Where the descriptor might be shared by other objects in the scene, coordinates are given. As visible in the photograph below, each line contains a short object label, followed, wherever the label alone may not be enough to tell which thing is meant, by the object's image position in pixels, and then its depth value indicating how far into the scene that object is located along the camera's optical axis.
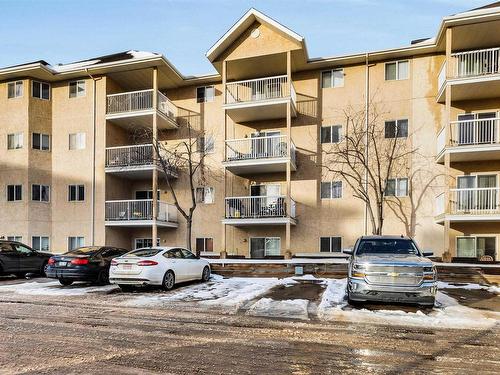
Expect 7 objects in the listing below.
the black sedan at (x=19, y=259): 15.02
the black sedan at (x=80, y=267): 12.70
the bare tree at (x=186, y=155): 21.34
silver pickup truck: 8.45
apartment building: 17.22
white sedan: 11.28
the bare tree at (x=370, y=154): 18.50
